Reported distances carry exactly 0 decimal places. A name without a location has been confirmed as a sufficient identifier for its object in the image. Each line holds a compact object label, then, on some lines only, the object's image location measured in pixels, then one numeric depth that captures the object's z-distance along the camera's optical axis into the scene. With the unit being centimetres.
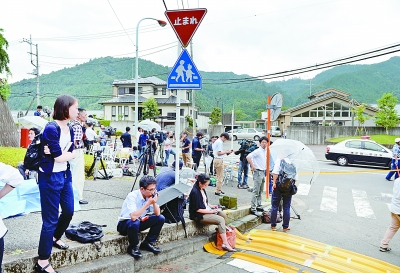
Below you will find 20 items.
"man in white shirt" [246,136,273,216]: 766
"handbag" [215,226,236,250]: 571
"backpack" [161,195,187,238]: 551
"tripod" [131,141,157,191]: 887
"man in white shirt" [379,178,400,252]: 584
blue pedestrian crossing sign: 562
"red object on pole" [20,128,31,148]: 1305
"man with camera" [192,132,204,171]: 1191
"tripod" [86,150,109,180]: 962
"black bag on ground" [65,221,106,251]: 413
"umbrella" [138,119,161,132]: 1364
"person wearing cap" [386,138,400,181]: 1322
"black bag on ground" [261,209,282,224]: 770
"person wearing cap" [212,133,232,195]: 946
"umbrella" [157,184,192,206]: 525
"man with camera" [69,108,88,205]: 576
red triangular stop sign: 543
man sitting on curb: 441
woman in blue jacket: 334
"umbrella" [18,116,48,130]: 752
